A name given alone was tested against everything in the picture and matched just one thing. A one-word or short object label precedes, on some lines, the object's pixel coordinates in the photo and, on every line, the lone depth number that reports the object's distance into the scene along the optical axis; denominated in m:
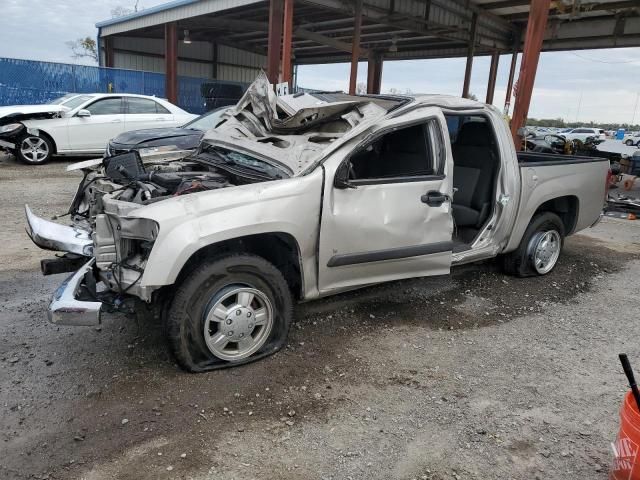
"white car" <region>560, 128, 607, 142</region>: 32.71
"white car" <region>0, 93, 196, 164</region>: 10.61
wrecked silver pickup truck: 2.93
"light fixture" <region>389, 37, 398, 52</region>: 19.62
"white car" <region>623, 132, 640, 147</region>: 31.37
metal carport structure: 12.64
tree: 38.88
